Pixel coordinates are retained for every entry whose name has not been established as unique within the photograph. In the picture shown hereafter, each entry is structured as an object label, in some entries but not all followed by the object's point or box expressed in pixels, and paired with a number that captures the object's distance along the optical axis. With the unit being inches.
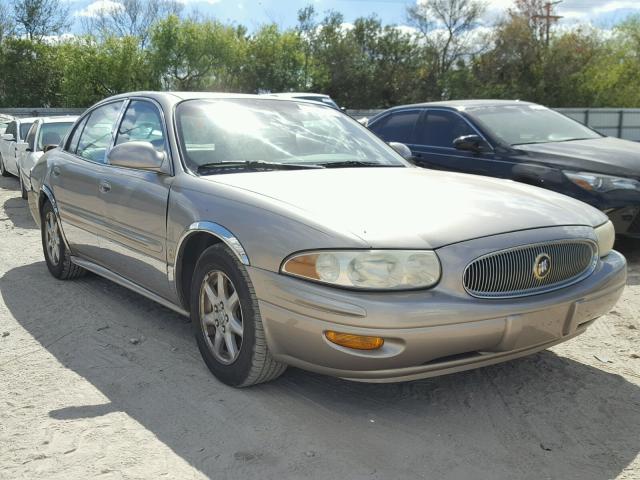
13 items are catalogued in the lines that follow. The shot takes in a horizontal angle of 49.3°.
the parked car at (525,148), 246.8
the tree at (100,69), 1524.4
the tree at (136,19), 2057.1
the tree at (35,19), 1795.0
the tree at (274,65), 1972.2
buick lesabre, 117.8
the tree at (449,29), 2055.9
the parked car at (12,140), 574.8
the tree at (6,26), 1664.6
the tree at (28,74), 1507.1
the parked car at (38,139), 447.2
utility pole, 1815.9
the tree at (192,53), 1739.7
